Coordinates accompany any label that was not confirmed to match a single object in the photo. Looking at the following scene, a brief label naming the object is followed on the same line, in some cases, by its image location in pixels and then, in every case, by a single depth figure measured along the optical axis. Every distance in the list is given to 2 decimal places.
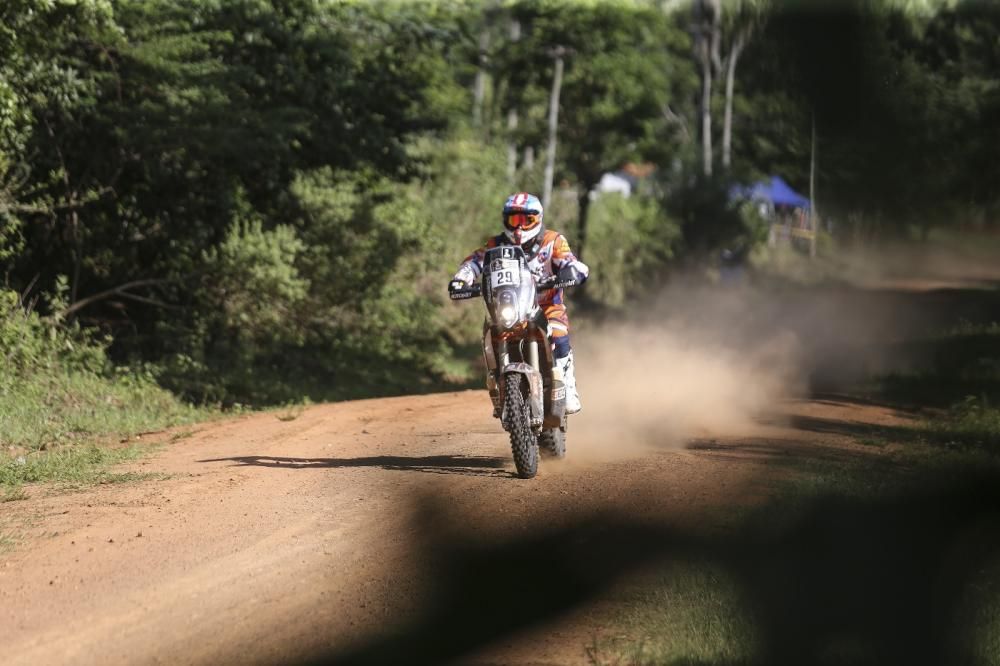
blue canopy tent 35.81
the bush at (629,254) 38.41
